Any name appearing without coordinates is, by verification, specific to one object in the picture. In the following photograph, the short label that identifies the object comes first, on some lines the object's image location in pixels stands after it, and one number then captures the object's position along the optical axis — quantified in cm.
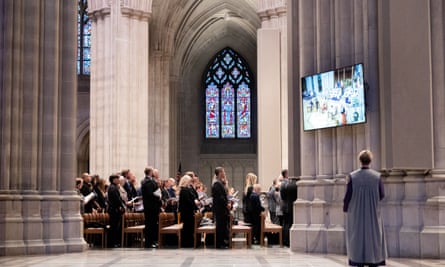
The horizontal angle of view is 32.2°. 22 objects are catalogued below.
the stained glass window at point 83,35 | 3608
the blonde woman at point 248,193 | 1830
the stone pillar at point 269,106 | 2097
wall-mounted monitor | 1360
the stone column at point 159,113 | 3506
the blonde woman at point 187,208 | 1681
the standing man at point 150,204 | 1688
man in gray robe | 945
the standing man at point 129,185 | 1888
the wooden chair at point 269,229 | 1694
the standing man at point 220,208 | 1633
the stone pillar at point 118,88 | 2797
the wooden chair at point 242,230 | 1659
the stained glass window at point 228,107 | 4912
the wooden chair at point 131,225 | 1728
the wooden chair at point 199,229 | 1644
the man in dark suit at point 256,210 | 1806
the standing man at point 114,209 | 1691
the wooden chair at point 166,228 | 1664
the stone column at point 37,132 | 1448
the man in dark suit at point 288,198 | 1652
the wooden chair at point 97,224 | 1675
